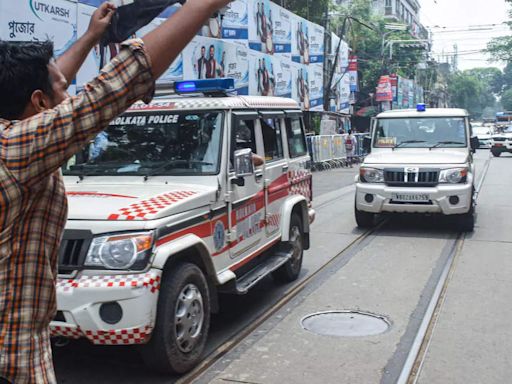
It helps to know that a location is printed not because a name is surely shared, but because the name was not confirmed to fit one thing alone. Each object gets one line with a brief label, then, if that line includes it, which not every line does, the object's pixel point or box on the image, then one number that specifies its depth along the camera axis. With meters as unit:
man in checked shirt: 1.33
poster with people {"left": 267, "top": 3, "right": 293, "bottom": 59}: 23.67
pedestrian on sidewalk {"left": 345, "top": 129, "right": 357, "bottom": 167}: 27.80
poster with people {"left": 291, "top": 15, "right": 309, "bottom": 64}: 26.04
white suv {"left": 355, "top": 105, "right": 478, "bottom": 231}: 9.14
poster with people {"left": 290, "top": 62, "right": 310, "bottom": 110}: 25.65
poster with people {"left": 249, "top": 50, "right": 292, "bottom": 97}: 20.96
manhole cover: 5.09
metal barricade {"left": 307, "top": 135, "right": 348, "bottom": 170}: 23.86
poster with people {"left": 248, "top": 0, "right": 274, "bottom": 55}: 21.27
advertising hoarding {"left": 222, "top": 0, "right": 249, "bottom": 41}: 19.56
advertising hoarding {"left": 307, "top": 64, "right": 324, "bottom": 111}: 27.97
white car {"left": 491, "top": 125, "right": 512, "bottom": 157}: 30.89
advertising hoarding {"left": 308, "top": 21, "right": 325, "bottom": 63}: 28.28
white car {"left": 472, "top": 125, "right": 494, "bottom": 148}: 38.78
